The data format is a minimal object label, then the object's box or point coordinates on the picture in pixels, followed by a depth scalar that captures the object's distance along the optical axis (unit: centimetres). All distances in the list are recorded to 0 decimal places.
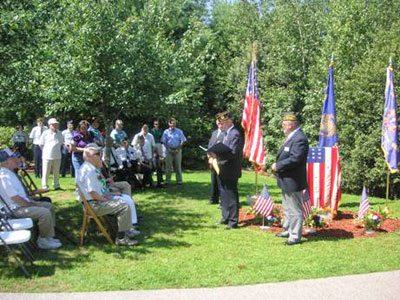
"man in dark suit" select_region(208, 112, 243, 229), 871
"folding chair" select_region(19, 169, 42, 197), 933
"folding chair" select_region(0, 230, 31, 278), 586
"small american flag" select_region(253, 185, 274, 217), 862
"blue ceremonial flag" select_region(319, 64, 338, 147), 1056
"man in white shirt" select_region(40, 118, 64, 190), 1252
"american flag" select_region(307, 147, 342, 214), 966
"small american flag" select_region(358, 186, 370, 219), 852
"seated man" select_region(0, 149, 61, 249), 701
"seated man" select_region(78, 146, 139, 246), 741
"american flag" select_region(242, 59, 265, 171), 1018
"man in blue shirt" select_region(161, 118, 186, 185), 1372
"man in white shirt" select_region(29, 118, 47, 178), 1548
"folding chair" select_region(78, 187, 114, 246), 727
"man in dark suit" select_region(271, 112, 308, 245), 749
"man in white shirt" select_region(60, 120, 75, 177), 1397
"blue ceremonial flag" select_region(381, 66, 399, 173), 1097
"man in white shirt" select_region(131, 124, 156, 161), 1325
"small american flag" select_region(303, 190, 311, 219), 838
